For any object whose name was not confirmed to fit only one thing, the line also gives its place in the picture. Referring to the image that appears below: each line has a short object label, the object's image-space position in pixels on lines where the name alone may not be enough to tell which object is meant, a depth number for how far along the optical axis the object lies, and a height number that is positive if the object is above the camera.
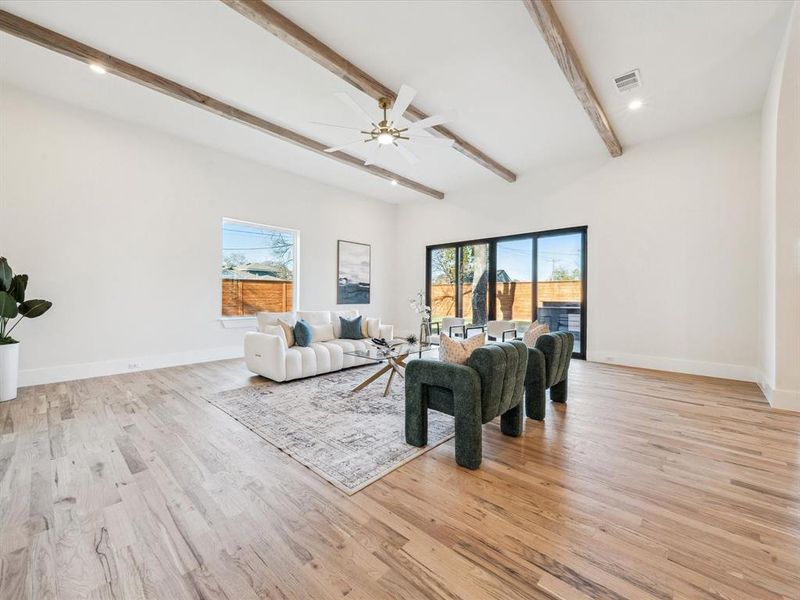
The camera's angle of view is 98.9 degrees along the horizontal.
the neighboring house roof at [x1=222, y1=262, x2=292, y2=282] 6.13 +0.54
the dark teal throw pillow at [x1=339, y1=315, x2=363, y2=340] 5.35 -0.43
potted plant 3.59 -0.13
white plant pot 3.59 -0.76
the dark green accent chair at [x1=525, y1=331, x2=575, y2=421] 3.08 -0.59
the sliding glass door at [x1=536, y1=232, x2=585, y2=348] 6.03 +0.39
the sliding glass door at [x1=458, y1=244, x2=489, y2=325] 7.31 +0.42
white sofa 4.26 -0.69
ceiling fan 3.22 +1.90
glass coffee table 4.07 -0.64
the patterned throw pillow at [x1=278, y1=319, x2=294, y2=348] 4.57 -0.42
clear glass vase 4.51 -0.40
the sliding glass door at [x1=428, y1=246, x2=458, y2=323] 7.91 +0.47
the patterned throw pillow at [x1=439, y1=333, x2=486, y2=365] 2.45 -0.33
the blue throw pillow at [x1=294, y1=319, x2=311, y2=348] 4.63 -0.46
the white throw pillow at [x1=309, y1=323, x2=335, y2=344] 5.09 -0.48
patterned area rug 2.32 -1.08
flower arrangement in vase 4.52 -0.28
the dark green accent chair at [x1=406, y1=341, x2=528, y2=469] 2.25 -0.64
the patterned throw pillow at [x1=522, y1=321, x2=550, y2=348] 3.34 -0.30
